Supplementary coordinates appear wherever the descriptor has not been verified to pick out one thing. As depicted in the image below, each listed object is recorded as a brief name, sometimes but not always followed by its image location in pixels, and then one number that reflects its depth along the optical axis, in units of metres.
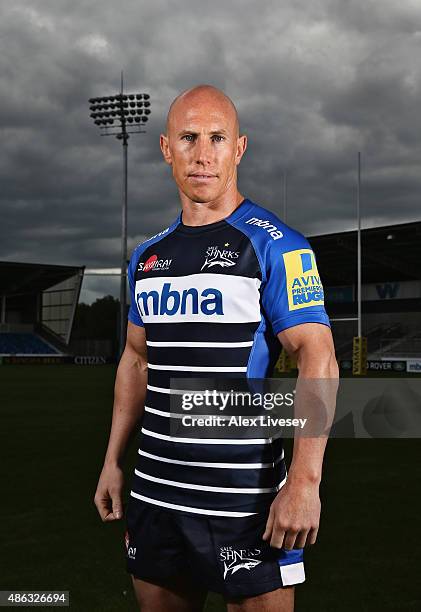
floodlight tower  40.09
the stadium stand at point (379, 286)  41.25
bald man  2.12
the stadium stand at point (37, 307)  53.22
